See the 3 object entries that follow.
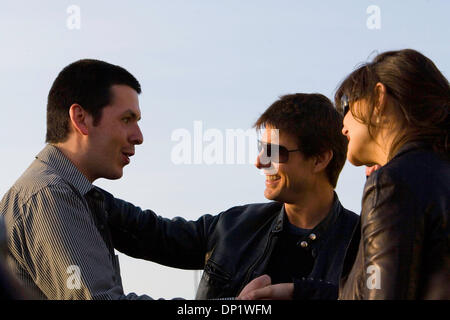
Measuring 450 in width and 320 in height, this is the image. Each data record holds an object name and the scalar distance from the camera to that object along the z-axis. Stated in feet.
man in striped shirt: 14.17
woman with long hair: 10.43
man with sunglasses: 17.10
